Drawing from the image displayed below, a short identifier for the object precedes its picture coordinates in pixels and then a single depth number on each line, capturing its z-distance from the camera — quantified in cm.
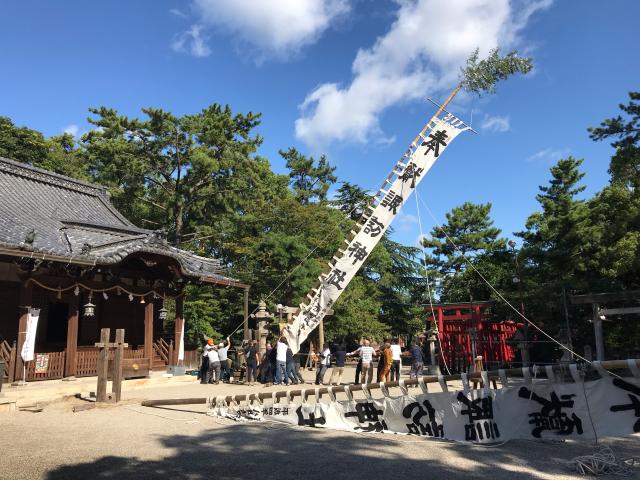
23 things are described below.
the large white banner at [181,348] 1681
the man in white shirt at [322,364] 1463
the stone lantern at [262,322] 1595
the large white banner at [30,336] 1220
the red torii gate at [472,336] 1877
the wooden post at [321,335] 1798
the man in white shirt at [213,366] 1542
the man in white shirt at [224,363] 1588
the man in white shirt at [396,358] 1341
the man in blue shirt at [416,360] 1477
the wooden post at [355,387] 500
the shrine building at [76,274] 1295
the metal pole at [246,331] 1791
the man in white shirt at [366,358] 1333
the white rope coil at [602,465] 506
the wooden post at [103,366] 1066
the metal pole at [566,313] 1557
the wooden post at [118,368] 1085
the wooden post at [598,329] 1298
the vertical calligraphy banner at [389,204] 1263
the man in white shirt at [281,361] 1388
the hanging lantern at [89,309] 1393
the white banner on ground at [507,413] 521
